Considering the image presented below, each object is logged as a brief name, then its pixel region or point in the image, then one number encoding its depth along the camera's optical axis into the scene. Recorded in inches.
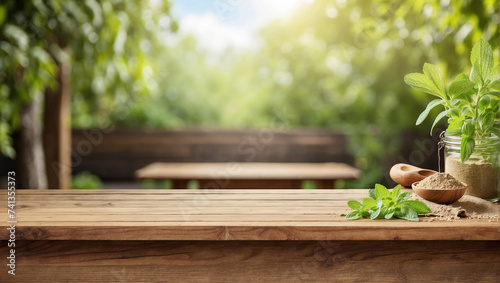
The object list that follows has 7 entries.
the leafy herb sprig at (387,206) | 37.2
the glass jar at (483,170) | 44.1
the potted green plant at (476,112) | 43.1
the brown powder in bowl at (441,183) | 41.6
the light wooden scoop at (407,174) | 51.5
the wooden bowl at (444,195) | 41.0
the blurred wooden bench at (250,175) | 109.4
